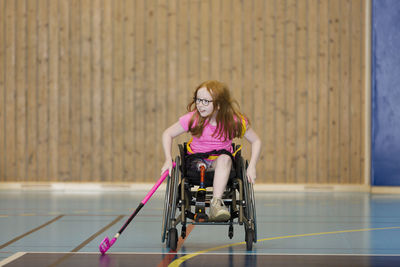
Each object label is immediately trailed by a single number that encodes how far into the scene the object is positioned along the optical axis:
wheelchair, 6.89
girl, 7.33
